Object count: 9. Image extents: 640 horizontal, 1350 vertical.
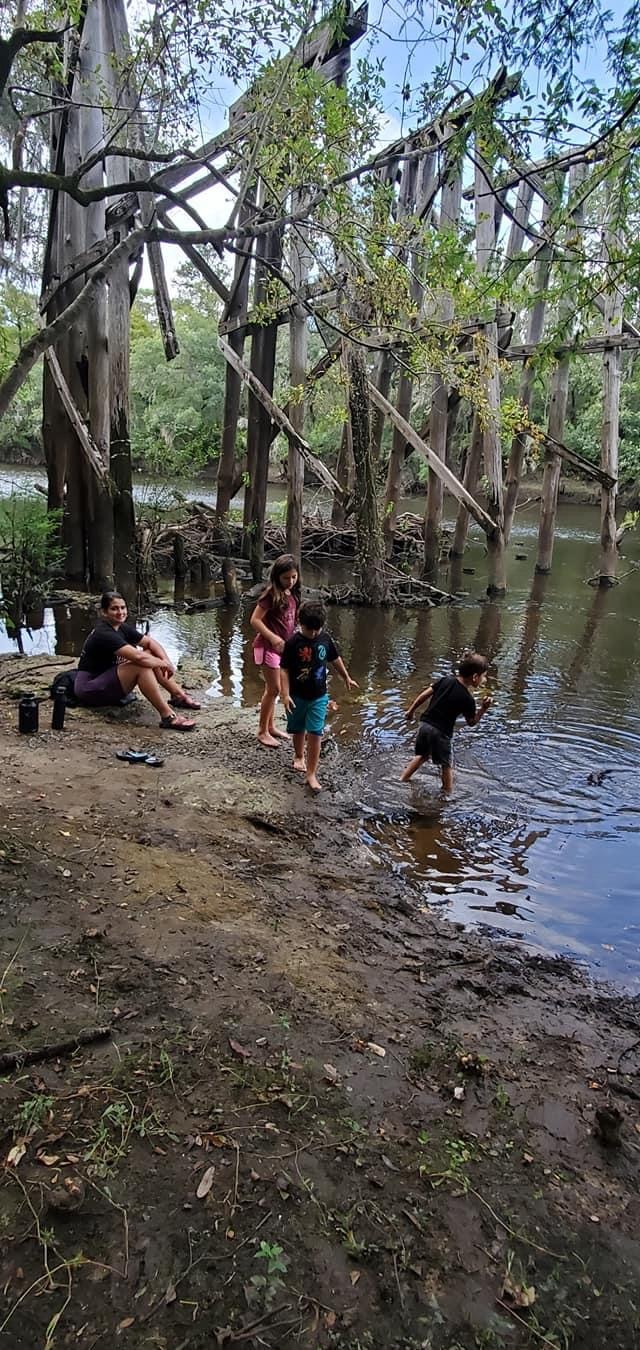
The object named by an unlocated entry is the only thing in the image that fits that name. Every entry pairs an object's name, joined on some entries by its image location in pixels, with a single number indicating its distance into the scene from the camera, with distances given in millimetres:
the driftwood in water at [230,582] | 12180
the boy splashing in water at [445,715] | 5688
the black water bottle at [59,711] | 5828
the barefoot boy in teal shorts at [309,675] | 5332
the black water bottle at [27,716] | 5664
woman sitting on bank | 6133
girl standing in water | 5605
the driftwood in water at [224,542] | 13539
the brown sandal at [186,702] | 6973
